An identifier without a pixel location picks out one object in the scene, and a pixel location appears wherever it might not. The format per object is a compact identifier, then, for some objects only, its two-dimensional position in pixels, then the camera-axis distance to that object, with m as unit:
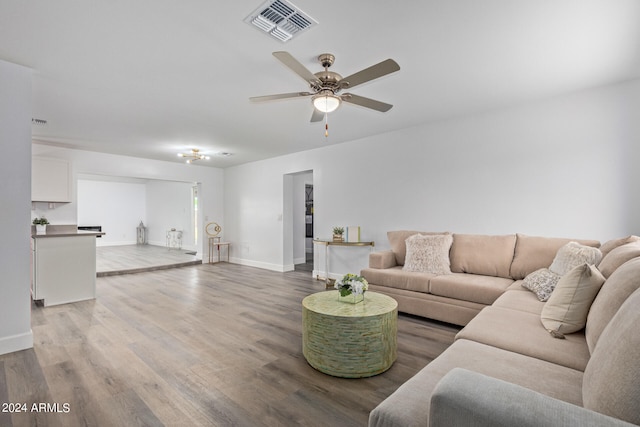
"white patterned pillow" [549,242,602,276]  2.44
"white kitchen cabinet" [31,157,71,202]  5.12
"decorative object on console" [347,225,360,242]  4.99
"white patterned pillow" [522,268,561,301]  2.56
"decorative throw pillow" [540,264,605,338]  1.78
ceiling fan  2.11
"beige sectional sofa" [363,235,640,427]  0.85
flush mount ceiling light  5.95
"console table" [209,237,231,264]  7.81
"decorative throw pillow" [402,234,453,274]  3.68
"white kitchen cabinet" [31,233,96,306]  4.09
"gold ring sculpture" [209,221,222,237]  7.90
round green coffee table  2.23
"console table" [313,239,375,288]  4.81
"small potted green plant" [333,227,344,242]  5.14
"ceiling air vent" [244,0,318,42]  1.90
